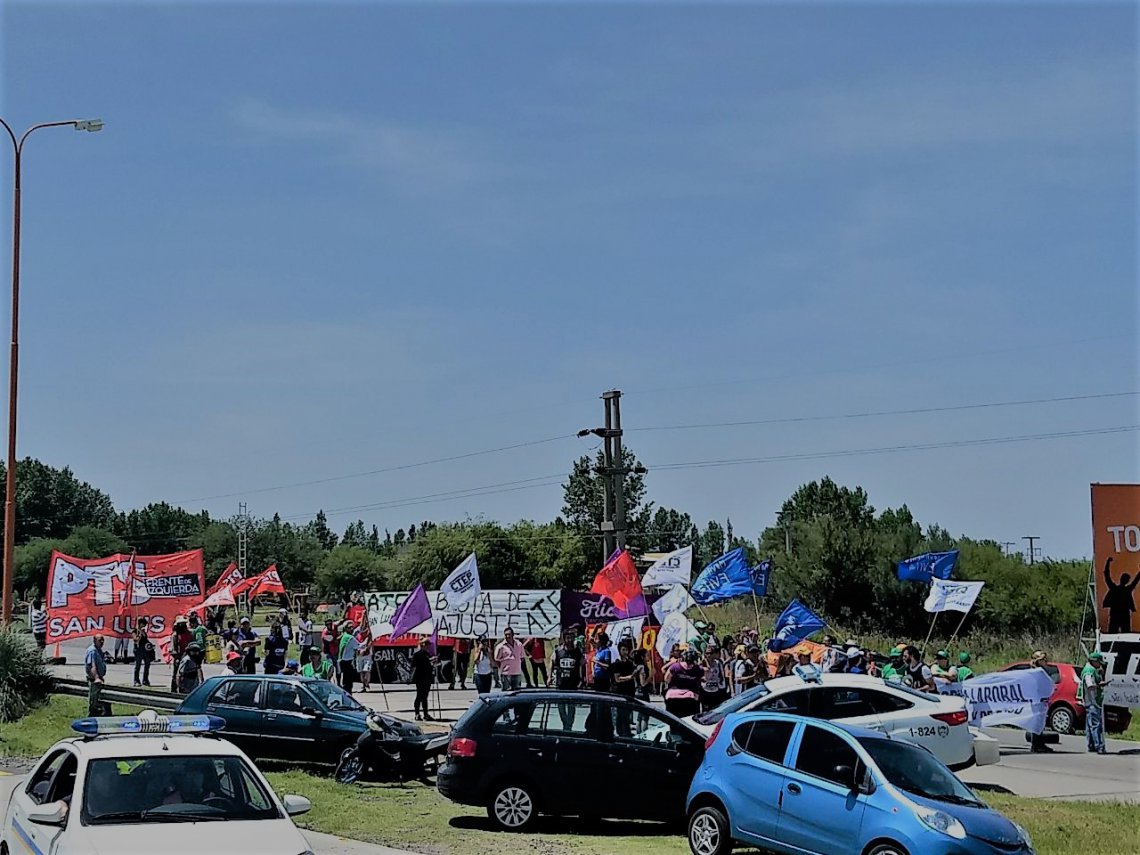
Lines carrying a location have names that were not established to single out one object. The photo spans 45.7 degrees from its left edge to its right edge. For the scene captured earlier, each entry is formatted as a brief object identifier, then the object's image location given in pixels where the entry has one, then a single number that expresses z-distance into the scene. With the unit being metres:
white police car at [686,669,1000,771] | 18.03
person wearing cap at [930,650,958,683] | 22.53
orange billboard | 23.39
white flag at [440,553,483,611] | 29.64
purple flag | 27.83
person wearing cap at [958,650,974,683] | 23.73
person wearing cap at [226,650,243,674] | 29.22
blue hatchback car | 11.81
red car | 26.45
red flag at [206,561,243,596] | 44.69
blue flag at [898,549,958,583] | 33.47
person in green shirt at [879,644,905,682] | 23.34
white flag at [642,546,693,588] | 33.16
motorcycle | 18.53
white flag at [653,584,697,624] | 31.03
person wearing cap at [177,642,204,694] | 27.25
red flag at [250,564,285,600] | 44.58
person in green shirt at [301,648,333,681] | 26.31
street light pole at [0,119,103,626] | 28.77
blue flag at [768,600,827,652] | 29.48
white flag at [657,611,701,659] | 28.91
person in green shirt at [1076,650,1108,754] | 23.19
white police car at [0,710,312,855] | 8.85
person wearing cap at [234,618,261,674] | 31.02
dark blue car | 19.62
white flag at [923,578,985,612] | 30.83
